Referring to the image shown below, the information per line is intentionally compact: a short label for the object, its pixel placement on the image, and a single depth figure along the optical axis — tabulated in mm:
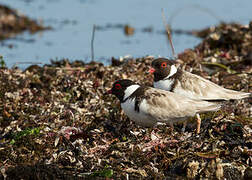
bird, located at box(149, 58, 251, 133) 12953
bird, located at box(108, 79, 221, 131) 11531
